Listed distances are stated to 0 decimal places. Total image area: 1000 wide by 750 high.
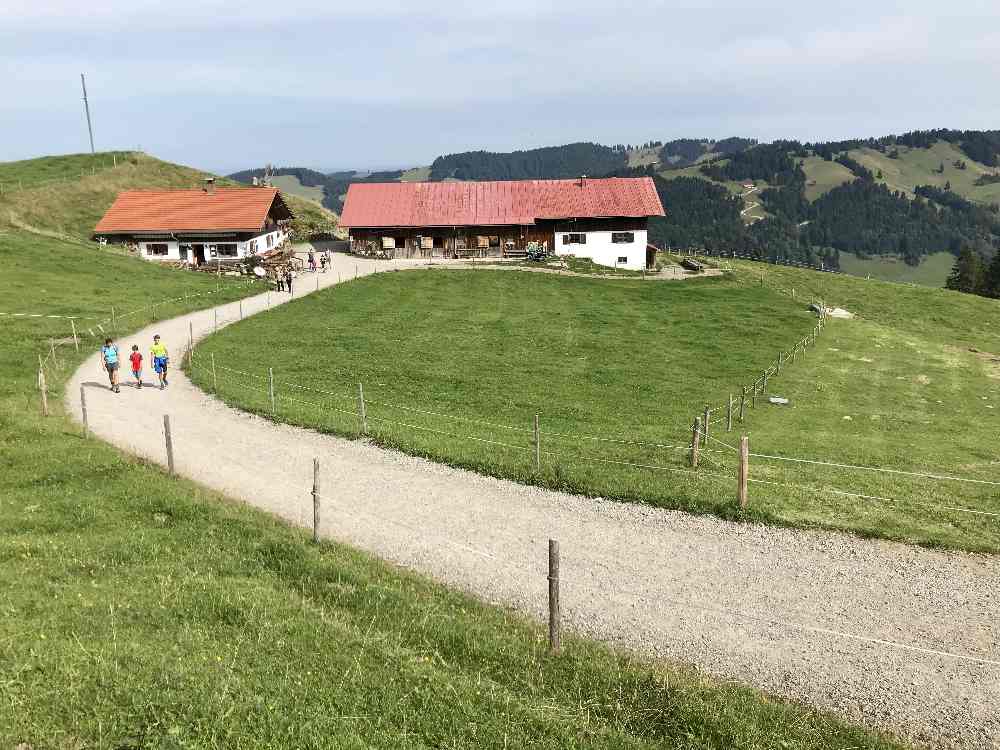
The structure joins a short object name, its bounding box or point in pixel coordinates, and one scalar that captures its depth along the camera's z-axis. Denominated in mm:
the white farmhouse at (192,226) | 67250
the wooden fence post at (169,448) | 18125
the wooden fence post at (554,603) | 10859
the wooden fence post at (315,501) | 14478
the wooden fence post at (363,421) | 22181
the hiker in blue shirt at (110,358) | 27531
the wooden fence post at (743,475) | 16500
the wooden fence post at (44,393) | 23703
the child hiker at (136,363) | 28438
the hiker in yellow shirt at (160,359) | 28203
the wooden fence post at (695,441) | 19406
